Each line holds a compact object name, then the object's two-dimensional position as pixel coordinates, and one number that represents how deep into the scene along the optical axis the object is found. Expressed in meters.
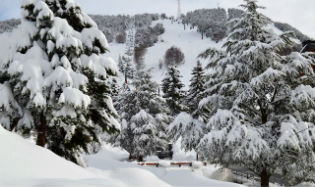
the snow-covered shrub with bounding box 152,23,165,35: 165.43
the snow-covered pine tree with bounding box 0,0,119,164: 9.83
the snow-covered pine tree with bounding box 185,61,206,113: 27.84
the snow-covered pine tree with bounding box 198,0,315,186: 11.77
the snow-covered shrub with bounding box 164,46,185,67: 108.67
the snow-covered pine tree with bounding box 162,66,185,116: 34.00
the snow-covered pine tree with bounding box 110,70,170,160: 29.67
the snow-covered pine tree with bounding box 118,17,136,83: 85.68
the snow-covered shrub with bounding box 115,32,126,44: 153.25
